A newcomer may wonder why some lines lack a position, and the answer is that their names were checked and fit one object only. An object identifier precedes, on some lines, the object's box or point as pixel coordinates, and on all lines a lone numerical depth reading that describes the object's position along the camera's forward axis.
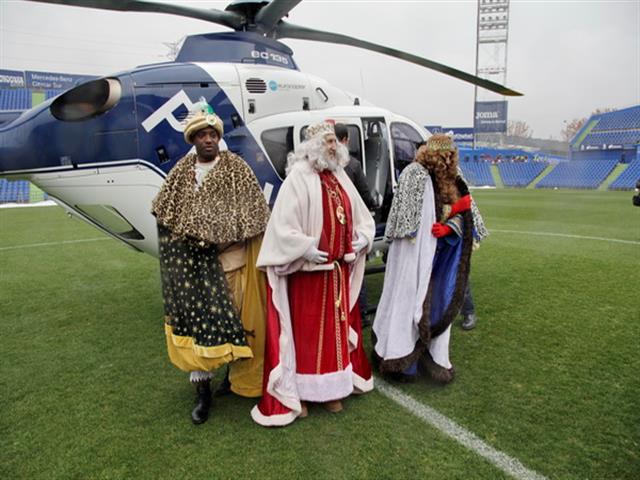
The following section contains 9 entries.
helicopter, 3.94
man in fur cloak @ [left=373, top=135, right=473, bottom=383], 3.34
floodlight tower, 51.47
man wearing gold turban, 2.84
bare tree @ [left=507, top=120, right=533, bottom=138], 104.19
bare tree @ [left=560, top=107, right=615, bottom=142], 85.97
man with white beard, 2.87
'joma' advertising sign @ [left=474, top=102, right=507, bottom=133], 55.75
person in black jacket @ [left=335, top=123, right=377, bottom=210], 4.04
